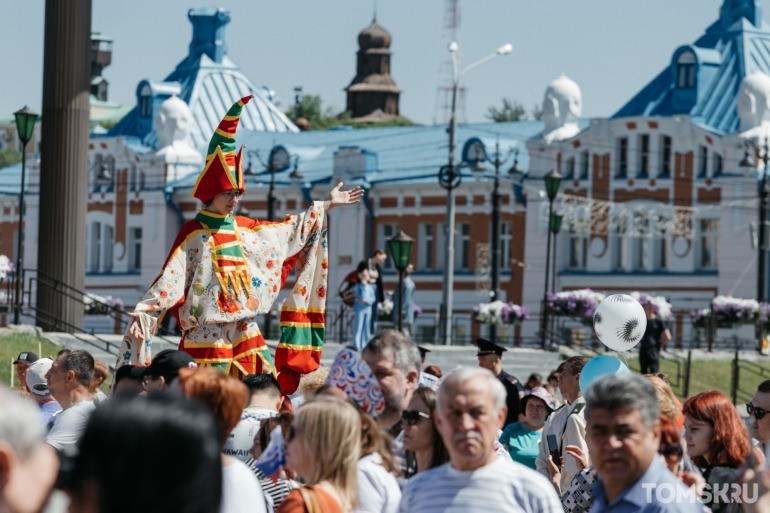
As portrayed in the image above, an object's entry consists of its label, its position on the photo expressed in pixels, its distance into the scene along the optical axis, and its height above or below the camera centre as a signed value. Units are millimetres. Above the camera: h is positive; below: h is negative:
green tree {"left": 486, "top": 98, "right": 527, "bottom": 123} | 106125 +8615
